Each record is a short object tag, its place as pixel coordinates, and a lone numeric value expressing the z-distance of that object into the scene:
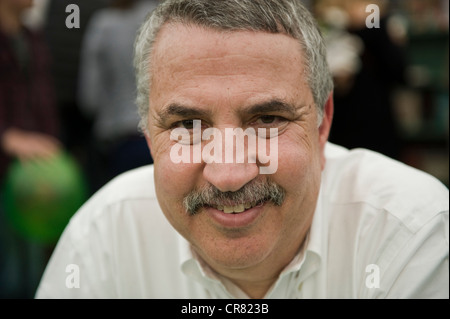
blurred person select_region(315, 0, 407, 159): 3.15
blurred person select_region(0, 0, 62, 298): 2.93
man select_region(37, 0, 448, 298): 1.40
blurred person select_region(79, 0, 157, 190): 3.35
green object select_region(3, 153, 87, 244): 2.71
